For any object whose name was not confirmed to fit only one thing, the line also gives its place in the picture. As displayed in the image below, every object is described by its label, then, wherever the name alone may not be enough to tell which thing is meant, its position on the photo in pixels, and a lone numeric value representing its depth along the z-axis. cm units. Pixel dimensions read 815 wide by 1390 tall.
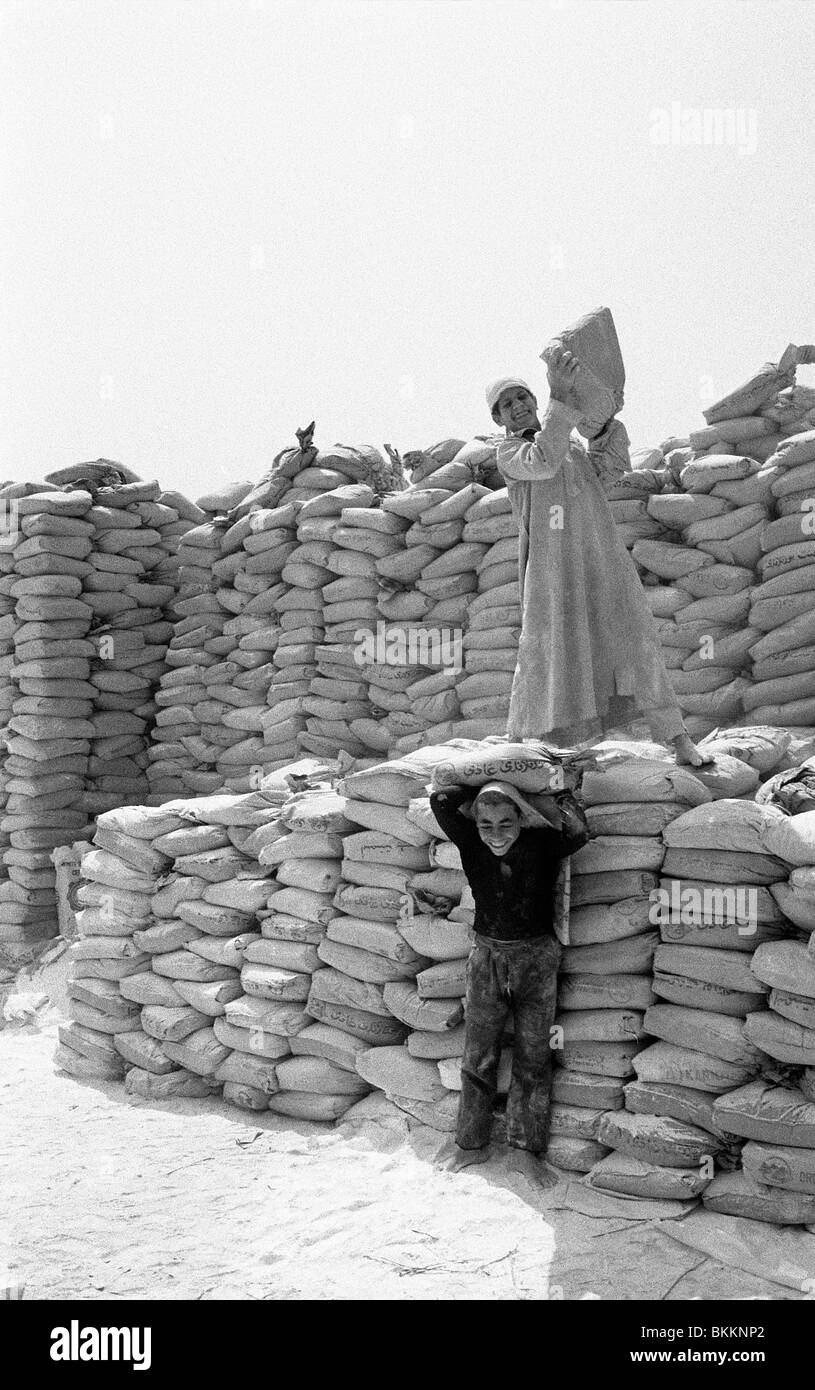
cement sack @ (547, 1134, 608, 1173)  338
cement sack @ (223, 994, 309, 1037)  431
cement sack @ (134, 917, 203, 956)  489
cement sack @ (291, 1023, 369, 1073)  413
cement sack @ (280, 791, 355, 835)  437
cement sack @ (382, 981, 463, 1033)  381
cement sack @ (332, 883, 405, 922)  412
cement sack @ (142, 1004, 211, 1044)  467
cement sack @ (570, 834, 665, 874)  352
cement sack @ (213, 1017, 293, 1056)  433
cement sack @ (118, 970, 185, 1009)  482
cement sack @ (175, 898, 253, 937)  472
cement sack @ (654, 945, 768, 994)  322
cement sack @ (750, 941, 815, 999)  303
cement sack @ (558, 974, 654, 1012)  346
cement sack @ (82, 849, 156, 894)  513
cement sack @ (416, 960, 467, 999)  382
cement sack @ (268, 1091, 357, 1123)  414
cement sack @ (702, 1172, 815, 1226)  295
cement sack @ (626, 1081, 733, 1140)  317
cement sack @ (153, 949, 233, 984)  470
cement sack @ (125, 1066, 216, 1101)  464
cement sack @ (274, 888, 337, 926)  437
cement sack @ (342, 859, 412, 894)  412
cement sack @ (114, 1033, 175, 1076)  473
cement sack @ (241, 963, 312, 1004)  436
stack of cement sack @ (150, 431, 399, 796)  705
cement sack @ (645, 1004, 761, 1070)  316
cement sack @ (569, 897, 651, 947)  350
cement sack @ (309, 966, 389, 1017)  411
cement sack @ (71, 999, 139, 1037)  501
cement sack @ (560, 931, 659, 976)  348
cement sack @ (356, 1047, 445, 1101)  384
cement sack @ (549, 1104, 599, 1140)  342
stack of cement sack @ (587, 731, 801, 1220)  316
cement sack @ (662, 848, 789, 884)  327
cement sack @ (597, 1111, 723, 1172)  316
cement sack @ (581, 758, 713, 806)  355
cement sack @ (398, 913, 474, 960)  383
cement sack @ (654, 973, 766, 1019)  325
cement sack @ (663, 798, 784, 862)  326
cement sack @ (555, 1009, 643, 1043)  344
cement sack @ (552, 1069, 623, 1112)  343
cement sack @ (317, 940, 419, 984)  407
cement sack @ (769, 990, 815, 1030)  303
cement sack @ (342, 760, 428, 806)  412
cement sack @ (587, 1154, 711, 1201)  312
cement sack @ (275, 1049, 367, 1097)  415
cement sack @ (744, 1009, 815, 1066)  302
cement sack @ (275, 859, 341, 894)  438
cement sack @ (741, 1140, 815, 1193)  294
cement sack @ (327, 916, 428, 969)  403
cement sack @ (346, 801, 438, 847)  405
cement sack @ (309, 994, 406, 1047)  412
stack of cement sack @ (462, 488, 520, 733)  595
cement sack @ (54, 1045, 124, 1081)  501
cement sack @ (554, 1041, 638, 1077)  344
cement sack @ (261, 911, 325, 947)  440
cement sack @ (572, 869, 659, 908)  353
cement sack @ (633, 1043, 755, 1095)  319
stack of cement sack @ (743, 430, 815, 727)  508
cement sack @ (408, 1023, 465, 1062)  382
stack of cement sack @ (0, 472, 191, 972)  759
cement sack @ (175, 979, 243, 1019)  457
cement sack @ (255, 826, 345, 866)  440
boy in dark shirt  345
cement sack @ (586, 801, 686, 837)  354
